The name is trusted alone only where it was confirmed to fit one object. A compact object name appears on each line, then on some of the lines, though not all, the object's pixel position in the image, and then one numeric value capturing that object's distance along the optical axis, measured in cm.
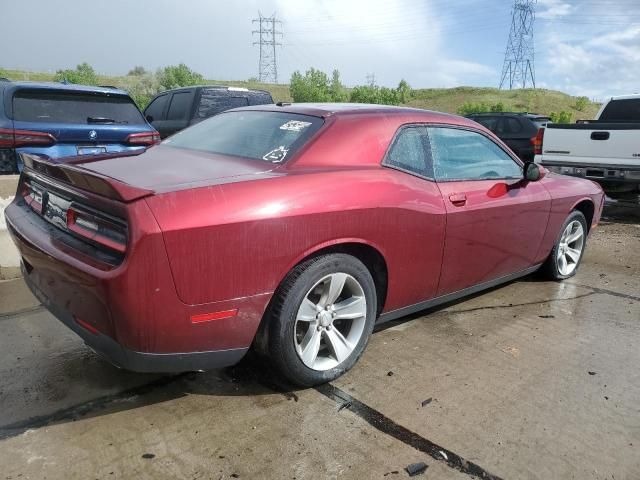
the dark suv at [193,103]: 856
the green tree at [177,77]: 7000
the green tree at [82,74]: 6062
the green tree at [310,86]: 7225
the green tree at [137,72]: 9706
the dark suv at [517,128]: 1338
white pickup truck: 755
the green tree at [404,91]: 6769
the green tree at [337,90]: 7069
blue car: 495
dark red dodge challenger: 230
